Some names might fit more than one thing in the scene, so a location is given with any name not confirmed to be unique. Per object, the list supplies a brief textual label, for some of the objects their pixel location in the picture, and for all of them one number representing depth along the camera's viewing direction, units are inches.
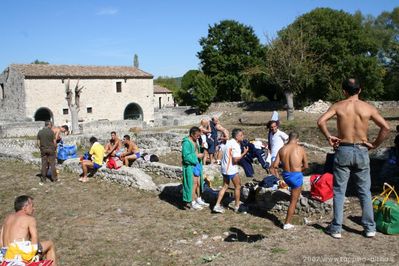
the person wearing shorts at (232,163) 305.4
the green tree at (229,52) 1798.7
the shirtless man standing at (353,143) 197.0
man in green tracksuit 327.9
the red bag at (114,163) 450.9
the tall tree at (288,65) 1108.5
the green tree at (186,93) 2091.5
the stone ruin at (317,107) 1385.3
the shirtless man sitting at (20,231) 181.0
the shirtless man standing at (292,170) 247.9
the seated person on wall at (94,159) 467.5
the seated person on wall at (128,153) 505.1
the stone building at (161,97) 2341.3
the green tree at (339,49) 1419.8
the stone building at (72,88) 1441.9
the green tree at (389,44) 1699.2
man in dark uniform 452.4
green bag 211.3
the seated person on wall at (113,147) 491.2
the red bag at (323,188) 271.4
